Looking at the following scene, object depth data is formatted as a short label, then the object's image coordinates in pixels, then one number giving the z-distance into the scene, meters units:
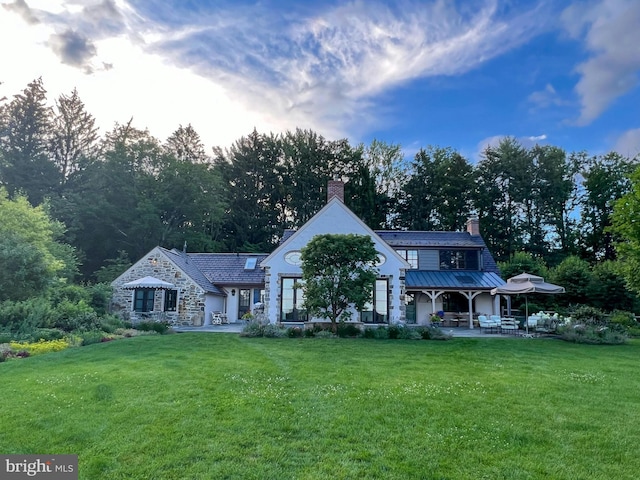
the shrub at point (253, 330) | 15.25
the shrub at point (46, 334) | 12.88
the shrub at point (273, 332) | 15.25
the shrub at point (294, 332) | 15.20
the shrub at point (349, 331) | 15.56
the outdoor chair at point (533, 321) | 17.86
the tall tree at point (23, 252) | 16.06
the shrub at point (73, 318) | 15.03
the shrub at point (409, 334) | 15.07
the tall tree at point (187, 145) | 42.75
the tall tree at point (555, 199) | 37.81
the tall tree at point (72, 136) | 37.62
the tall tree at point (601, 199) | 36.38
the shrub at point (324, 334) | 15.18
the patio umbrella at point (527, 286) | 16.77
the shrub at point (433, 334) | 14.91
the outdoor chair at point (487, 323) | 18.06
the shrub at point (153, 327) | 16.53
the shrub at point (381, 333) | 14.97
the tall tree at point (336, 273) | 15.80
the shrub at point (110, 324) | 15.50
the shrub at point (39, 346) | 10.90
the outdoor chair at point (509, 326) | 17.64
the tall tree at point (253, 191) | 39.62
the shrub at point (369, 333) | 15.21
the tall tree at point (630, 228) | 16.42
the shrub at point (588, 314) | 20.00
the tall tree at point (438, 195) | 38.88
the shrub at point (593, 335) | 14.82
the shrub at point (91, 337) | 13.00
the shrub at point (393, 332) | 15.07
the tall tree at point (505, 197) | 38.44
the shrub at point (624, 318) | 20.50
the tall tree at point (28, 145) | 32.94
